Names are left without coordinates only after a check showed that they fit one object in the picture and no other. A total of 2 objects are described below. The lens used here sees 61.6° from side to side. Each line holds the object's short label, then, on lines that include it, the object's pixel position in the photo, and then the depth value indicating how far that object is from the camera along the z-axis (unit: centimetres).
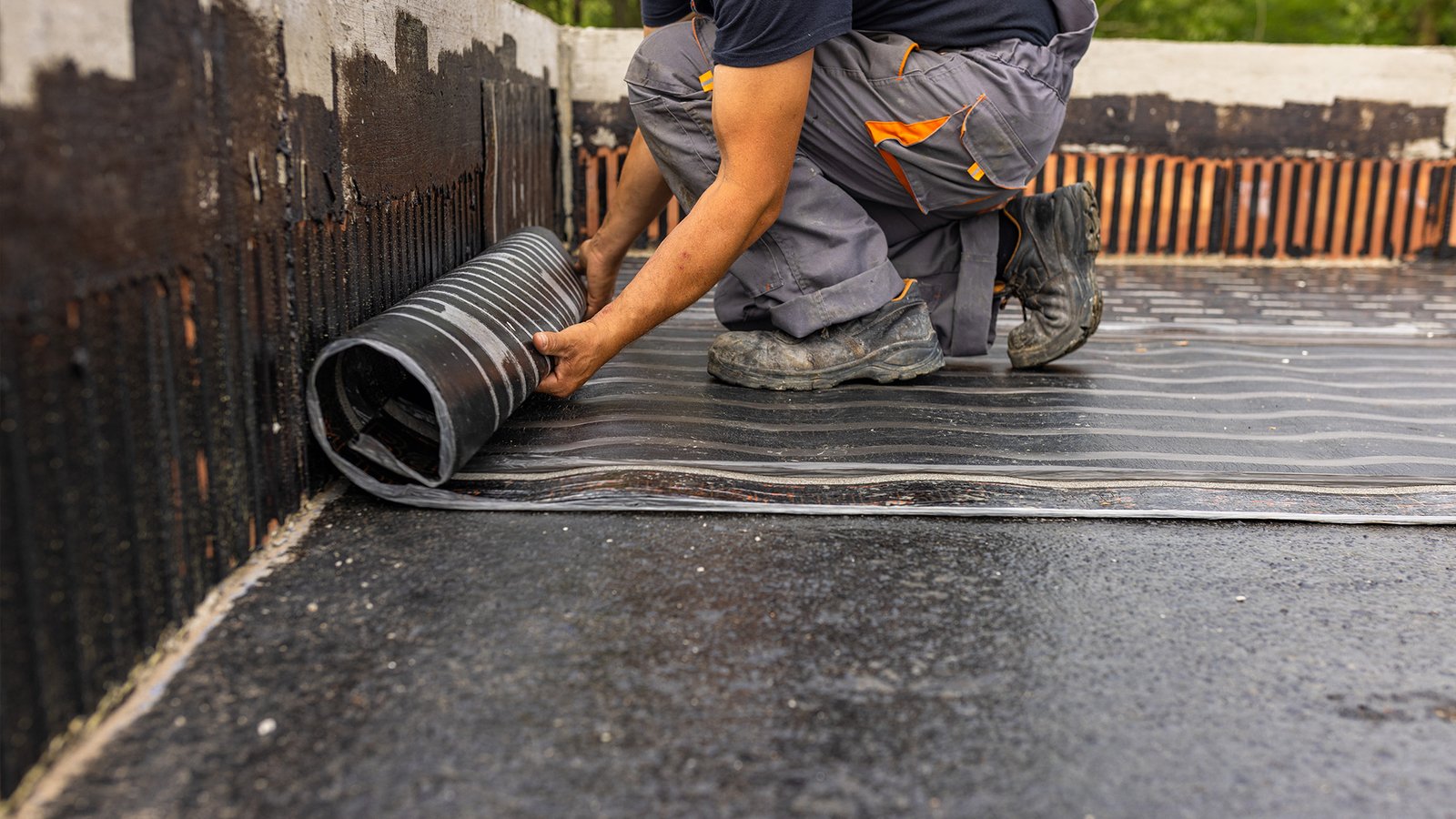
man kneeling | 251
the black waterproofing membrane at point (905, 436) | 183
